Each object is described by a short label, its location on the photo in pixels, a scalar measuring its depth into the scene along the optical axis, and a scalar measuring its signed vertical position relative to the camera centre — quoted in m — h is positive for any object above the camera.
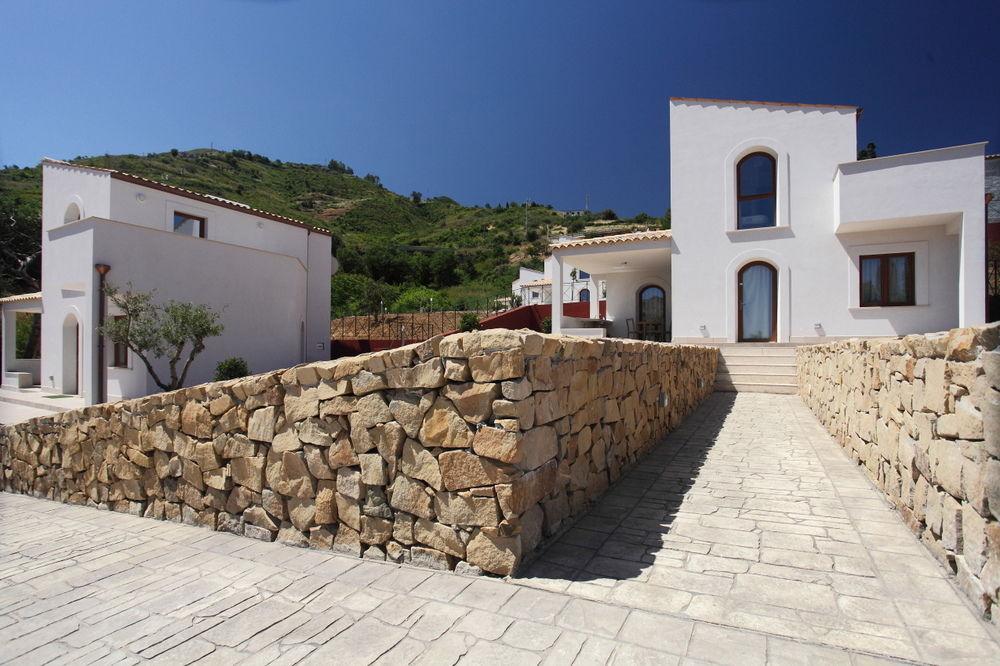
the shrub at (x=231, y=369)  13.46 -0.97
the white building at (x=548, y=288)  30.45 +2.86
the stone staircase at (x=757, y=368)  11.92 -0.77
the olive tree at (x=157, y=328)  11.75 +0.08
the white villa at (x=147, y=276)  12.57 +1.51
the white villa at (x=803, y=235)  12.23 +2.76
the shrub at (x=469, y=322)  19.14 +0.43
